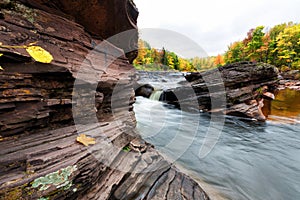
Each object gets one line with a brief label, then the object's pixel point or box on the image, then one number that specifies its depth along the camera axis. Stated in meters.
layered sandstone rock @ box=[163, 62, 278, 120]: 8.55
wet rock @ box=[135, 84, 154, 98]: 15.51
